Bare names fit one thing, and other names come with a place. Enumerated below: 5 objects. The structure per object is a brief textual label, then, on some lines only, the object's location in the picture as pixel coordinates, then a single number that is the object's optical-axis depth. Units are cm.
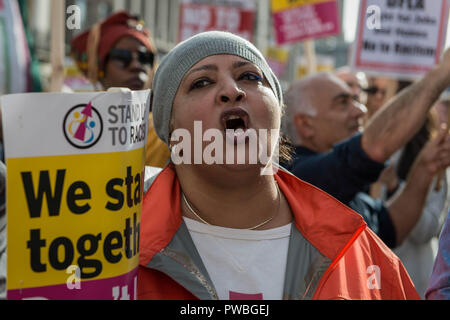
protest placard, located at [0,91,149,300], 140
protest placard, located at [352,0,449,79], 452
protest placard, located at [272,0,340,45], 664
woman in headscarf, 400
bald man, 281
